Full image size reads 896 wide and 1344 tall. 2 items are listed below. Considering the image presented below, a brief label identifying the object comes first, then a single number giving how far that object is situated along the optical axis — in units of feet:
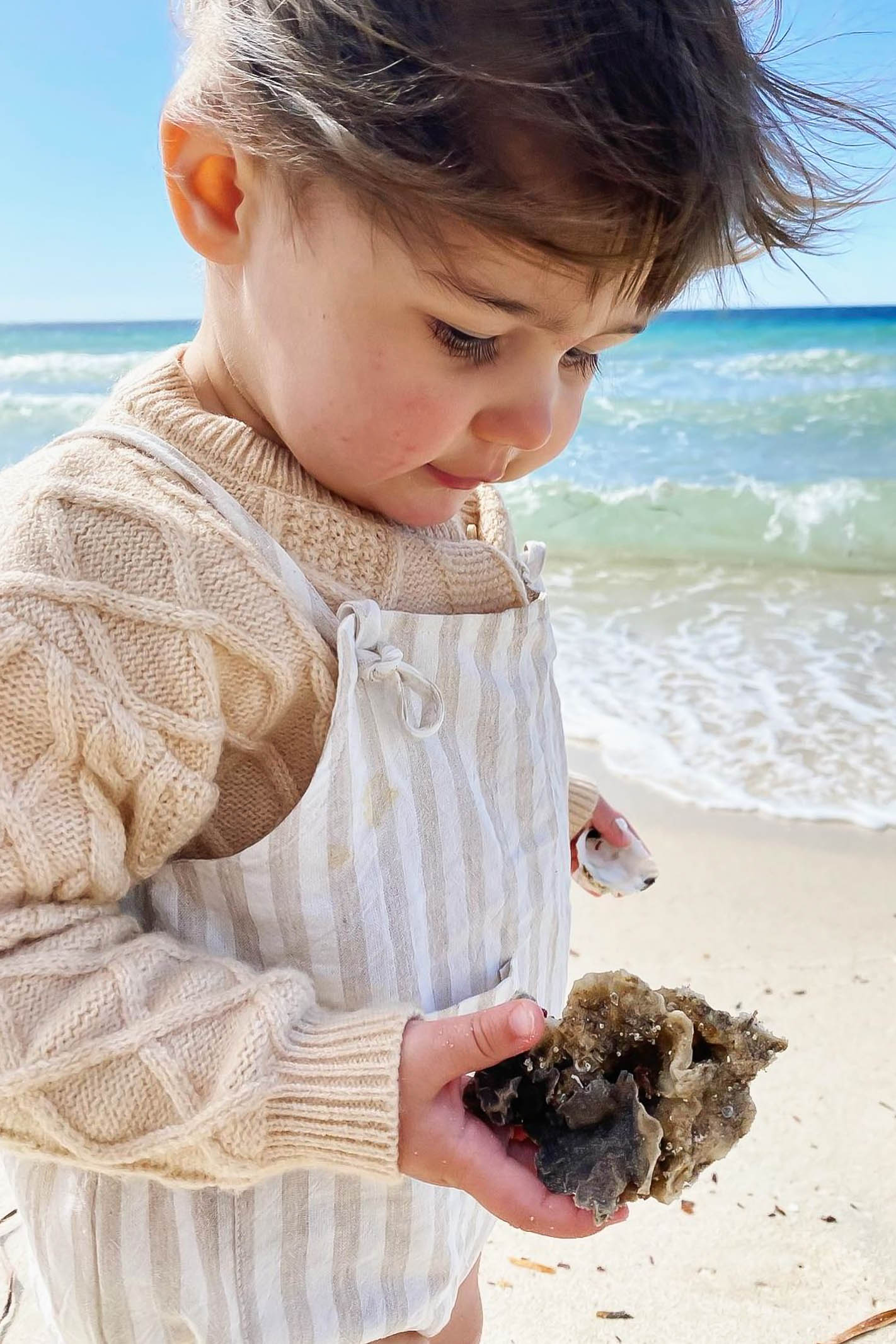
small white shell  2.33
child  1.39
